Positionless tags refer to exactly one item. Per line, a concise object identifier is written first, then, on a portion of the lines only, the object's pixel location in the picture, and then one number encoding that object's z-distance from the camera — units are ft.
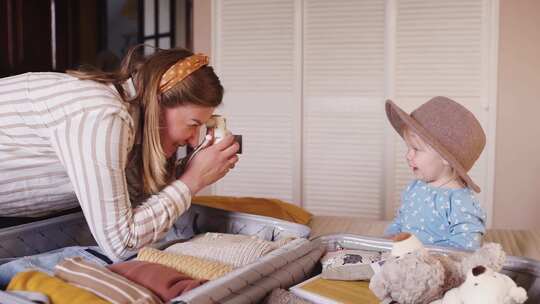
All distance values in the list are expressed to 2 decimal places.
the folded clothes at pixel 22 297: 2.44
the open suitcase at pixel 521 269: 2.90
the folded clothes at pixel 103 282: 2.56
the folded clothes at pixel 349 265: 3.04
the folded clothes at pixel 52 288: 2.54
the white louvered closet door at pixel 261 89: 11.50
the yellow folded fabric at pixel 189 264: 3.08
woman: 3.68
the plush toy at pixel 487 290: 2.25
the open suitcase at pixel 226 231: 2.66
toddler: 4.53
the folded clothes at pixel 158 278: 2.73
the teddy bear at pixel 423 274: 2.45
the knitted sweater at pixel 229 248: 3.42
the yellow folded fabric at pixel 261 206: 6.82
